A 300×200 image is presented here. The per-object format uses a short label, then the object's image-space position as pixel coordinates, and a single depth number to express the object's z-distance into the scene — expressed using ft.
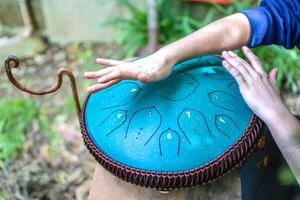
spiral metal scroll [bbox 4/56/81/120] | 3.72
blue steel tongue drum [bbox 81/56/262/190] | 3.48
